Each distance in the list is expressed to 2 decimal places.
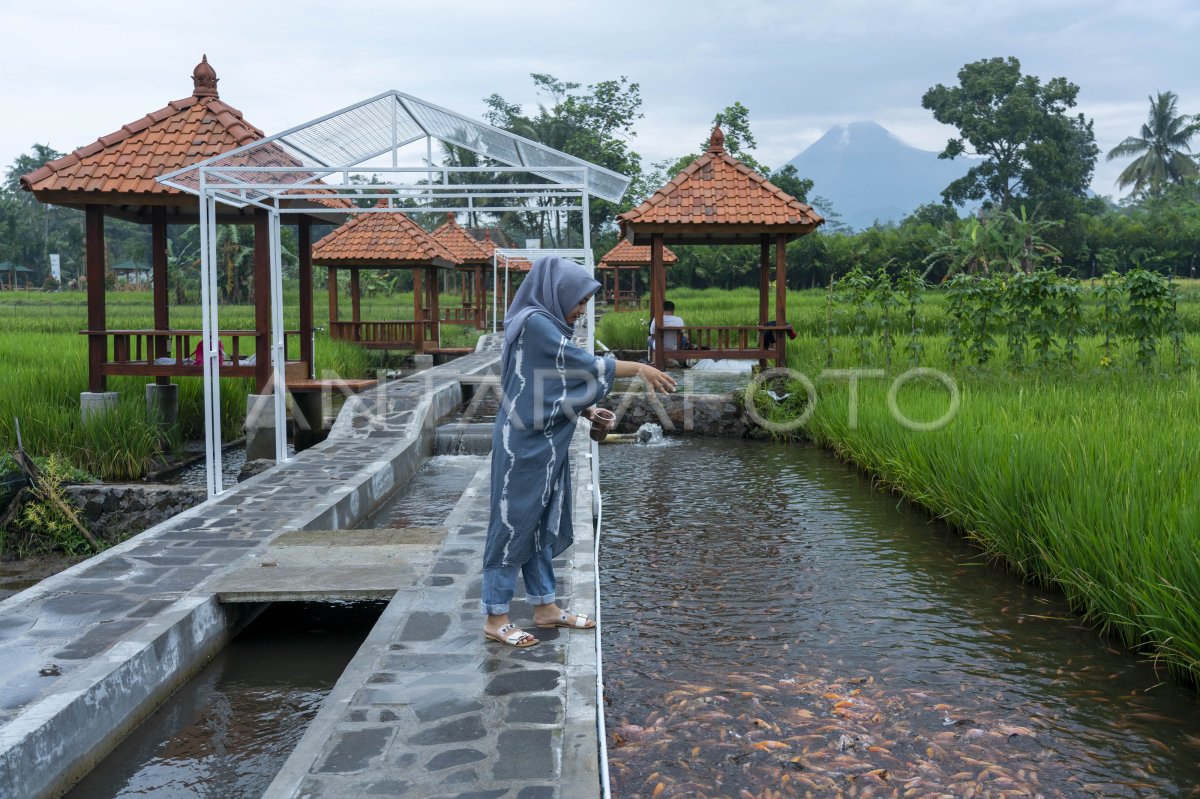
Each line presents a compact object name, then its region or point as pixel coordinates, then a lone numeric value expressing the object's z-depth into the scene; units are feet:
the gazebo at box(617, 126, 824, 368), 39.65
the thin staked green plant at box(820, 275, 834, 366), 42.73
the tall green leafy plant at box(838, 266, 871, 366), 40.88
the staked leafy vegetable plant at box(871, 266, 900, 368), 40.37
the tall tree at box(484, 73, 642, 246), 119.34
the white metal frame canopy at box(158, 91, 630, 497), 22.04
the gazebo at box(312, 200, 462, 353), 53.98
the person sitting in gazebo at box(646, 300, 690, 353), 41.43
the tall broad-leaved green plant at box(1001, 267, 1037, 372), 34.04
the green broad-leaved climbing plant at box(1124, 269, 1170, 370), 32.27
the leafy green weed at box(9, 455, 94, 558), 21.90
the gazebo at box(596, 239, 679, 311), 91.91
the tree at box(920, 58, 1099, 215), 122.21
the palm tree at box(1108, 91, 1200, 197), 157.79
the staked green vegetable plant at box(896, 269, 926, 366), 39.42
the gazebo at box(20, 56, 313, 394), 29.19
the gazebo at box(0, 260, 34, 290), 133.80
